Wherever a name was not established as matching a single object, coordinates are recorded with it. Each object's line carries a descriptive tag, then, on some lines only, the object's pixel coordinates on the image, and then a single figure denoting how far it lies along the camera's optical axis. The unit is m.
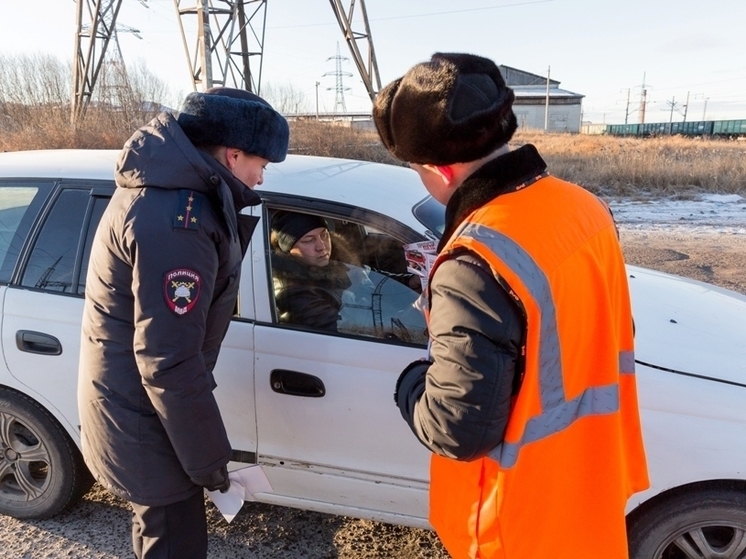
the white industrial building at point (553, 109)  57.16
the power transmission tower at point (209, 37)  11.33
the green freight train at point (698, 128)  46.27
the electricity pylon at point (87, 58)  16.25
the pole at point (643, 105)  83.71
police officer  1.46
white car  1.90
